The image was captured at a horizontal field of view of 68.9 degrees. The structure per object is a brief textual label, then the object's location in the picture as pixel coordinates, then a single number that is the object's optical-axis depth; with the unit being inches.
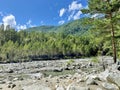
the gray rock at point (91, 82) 215.9
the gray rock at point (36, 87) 211.5
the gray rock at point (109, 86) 205.9
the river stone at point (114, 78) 211.8
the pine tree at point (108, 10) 447.7
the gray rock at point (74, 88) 202.1
